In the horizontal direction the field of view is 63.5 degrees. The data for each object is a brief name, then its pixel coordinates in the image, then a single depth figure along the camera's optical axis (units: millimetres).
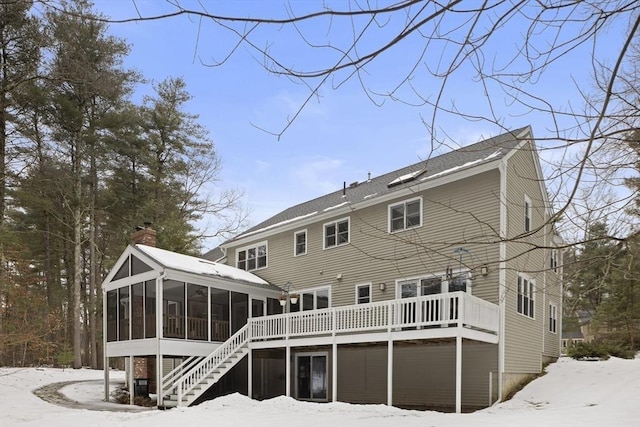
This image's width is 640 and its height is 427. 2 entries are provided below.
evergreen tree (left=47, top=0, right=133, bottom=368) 26094
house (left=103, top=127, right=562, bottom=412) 14000
